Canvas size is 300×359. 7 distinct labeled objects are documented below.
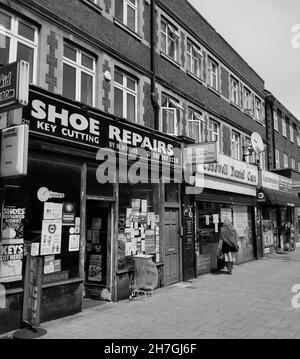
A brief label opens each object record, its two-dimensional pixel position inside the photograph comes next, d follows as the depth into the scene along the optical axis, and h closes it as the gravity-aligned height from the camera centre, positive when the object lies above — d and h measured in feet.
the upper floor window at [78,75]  29.29 +11.51
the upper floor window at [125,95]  34.55 +11.69
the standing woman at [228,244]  42.73 -2.21
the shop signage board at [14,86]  18.98 +6.80
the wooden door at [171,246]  36.78 -2.14
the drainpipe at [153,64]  38.78 +16.05
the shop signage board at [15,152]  20.35 +3.80
